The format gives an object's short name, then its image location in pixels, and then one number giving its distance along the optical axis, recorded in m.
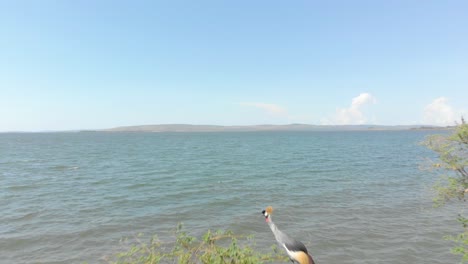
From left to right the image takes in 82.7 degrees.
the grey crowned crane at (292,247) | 4.20
